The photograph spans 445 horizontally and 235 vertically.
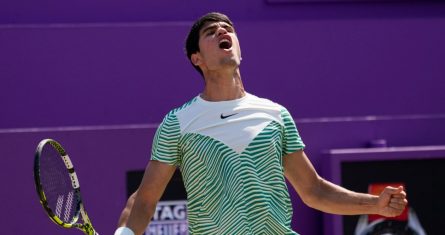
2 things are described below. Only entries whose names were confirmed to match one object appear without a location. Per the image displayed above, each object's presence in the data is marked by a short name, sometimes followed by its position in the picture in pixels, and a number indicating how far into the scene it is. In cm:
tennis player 754
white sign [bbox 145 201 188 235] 1214
